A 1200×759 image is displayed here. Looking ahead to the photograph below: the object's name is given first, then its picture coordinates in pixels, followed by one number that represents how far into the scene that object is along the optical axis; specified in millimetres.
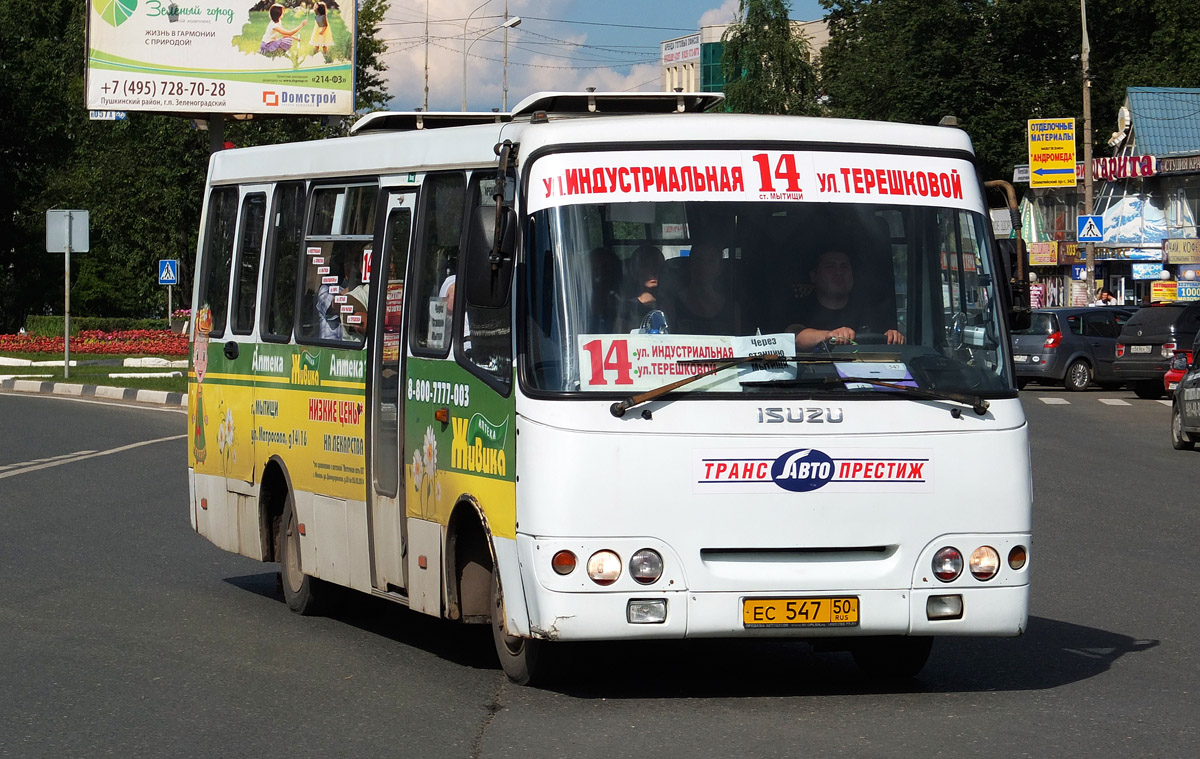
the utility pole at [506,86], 65762
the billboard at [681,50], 174375
